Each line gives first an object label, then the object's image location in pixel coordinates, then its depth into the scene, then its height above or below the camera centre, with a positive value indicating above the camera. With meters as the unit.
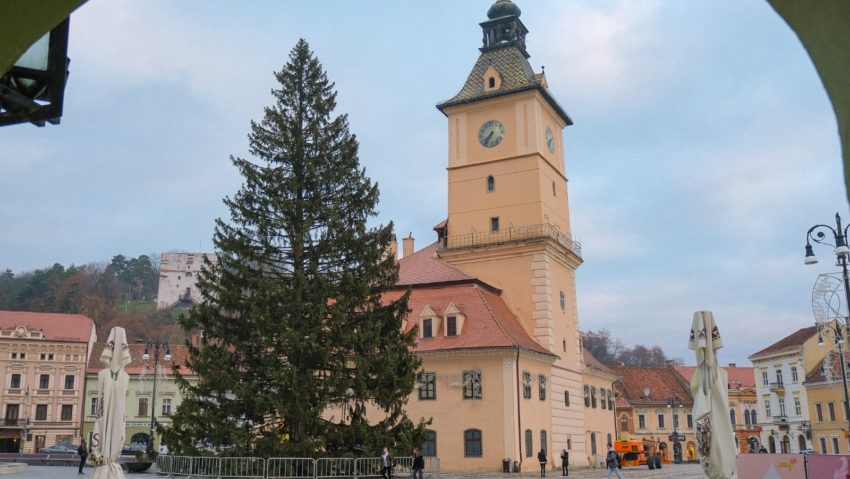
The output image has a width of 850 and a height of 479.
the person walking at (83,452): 32.08 -1.04
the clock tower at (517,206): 40.28 +11.72
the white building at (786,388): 65.25 +2.75
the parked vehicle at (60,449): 51.49 -1.47
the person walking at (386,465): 21.79 -1.14
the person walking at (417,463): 24.69 -1.24
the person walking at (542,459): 33.75 -1.56
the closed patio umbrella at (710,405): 11.21 +0.23
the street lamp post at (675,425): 66.61 -0.37
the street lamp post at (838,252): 18.73 +4.10
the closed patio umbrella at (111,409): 14.37 +0.33
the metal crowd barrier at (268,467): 20.00 -1.10
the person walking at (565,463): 34.47 -1.78
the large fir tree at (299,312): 21.36 +3.20
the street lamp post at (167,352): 37.44 +4.10
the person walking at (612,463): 26.42 -1.39
